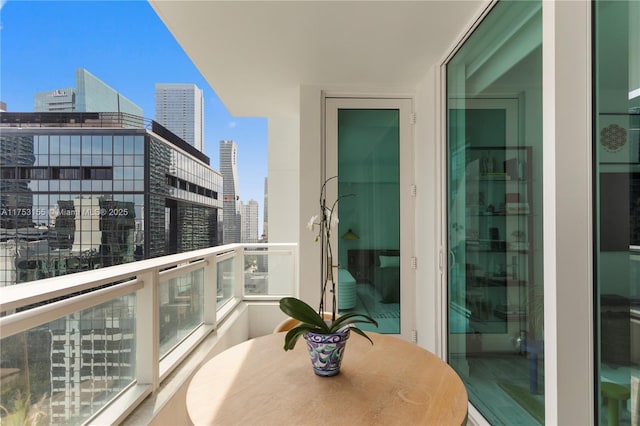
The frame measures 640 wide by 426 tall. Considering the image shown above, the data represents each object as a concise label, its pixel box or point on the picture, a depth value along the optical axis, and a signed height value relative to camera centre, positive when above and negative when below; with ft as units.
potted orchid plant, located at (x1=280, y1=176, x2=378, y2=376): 3.48 -1.33
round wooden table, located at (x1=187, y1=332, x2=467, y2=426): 2.82 -1.83
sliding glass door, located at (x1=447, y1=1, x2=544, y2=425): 5.00 +0.02
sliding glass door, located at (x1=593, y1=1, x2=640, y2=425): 3.66 +0.12
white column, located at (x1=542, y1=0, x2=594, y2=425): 4.25 -0.11
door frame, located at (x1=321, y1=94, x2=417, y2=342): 9.93 +1.49
